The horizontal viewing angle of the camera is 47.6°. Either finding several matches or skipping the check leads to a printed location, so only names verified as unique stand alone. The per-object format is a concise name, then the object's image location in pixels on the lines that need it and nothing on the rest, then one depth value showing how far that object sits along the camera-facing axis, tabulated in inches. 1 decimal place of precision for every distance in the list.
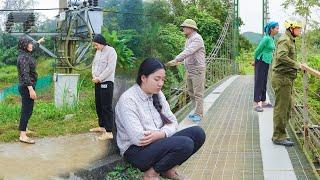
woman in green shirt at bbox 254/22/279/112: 199.5
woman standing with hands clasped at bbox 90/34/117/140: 143.2
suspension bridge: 119.8
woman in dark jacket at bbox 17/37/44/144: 144.0
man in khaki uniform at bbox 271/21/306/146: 144.2
